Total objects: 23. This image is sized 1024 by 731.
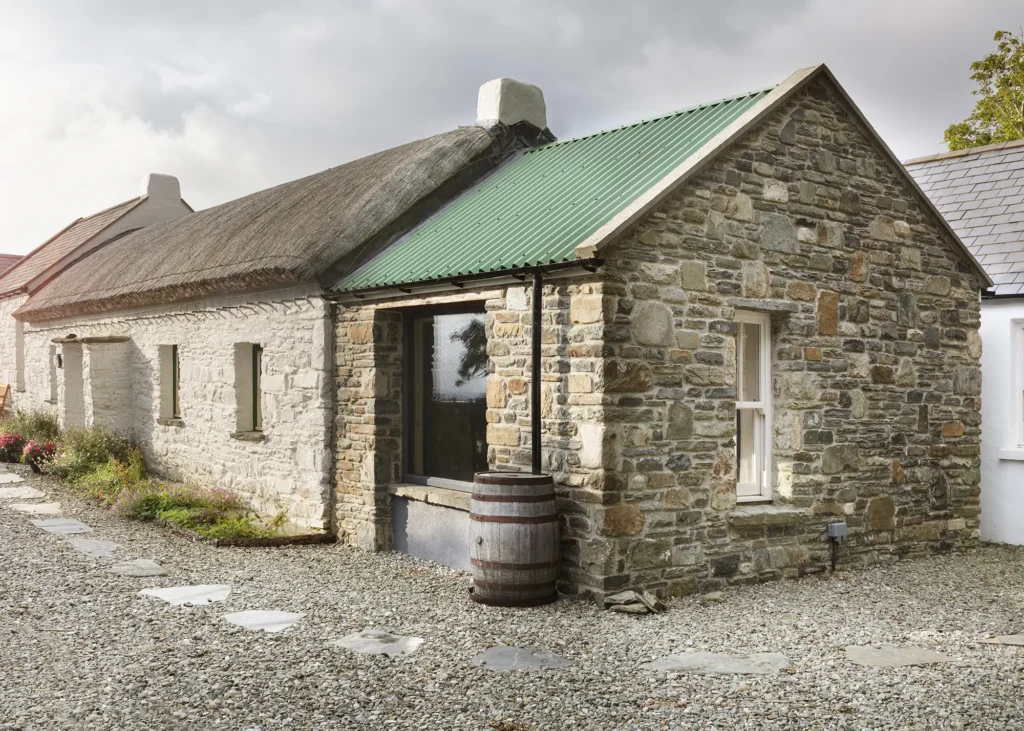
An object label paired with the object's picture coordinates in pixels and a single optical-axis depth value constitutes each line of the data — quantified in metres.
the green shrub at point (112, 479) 12.61
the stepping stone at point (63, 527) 10.48
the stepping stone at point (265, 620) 6.71
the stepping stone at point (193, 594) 7.47
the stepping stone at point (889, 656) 5.86
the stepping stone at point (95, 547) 9.29
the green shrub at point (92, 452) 14.26
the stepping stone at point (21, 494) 12.90
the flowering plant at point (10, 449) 16.95
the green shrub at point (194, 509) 10.28
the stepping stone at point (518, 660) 5.78
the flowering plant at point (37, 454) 15.52
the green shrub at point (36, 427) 17.30
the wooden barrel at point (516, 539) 7.20
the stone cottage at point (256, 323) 10.27
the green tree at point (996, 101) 22.41
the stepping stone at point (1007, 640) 6.29
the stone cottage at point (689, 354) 7.43
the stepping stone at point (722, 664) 5.69
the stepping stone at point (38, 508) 11.78
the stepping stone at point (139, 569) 8.45
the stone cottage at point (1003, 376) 10.84
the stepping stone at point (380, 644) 6.09
